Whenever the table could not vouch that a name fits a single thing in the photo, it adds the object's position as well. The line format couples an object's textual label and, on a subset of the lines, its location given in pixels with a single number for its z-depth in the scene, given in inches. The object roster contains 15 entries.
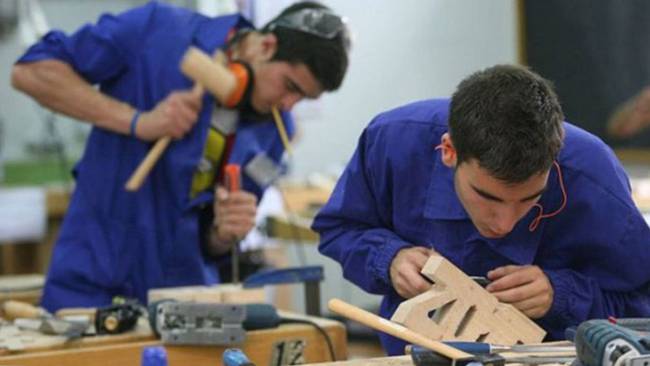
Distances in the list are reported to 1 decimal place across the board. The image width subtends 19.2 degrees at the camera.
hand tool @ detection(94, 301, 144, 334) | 146.1
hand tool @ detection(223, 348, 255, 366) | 122.2
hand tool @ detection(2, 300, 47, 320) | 154.5
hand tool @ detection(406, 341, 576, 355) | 123.2
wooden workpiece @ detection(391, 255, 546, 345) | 127.5
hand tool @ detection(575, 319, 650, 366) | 115.2
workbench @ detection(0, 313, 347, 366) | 139.7
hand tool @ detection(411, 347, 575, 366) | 120.7
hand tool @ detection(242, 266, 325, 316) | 156.4
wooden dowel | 121.8
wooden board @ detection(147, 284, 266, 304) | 152.5
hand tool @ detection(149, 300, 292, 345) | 141.4
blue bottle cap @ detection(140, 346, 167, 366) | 125.5
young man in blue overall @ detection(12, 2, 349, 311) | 166.8
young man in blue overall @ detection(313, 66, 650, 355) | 125.5
